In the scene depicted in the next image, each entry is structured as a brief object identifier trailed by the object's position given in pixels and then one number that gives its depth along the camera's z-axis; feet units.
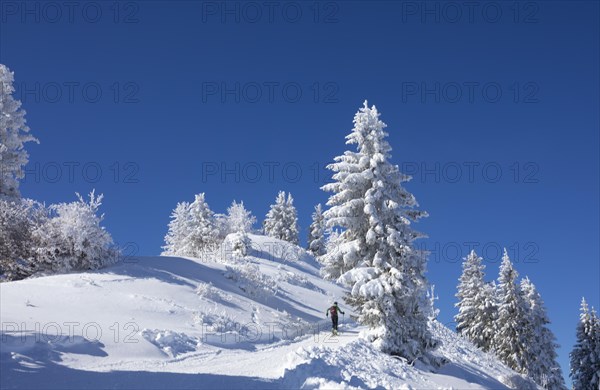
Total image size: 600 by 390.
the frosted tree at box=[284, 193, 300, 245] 219.41
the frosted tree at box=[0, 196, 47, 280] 74.18
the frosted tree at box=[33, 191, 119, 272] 74.69
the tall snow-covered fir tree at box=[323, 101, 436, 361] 62.08
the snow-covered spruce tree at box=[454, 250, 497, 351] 136.36
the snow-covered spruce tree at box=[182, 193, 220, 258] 169.07
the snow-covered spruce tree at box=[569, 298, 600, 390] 131.75
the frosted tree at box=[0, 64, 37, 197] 87.86
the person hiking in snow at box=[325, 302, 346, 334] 71.97
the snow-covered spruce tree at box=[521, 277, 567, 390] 121.10
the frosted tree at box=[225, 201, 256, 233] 200.64
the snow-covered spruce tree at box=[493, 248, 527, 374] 121.29
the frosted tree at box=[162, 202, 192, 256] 183.32
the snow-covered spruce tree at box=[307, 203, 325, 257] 219.20
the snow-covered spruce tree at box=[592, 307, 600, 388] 131.13
